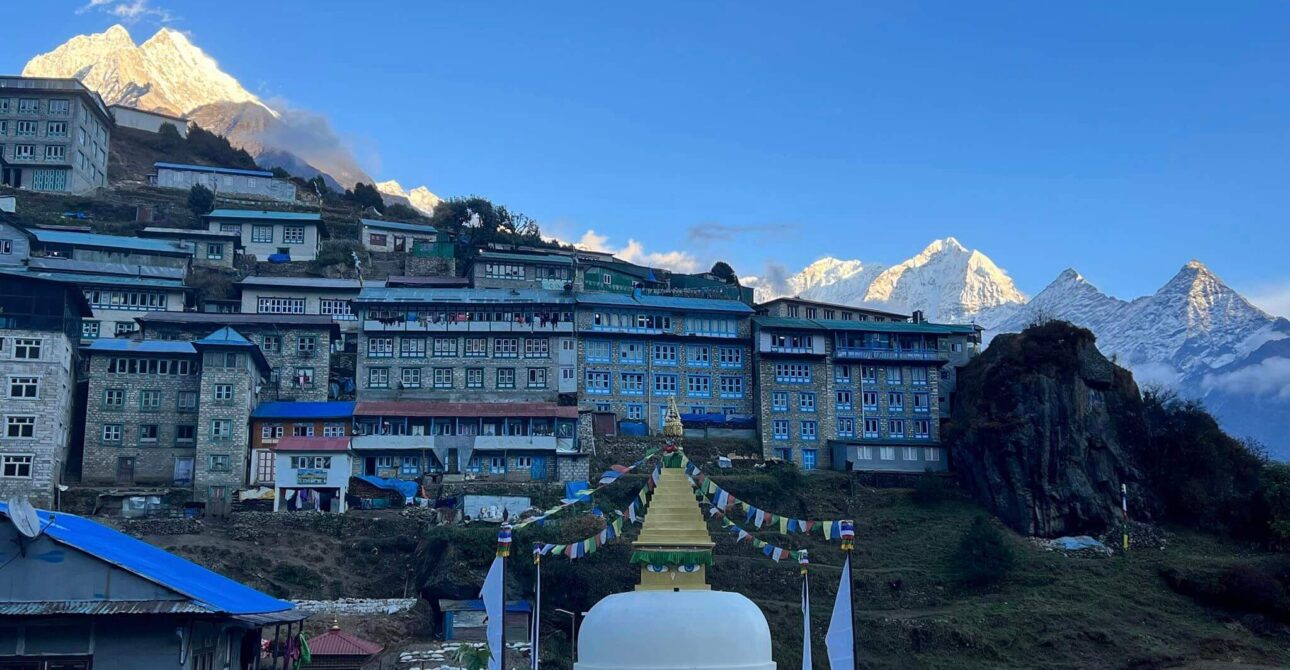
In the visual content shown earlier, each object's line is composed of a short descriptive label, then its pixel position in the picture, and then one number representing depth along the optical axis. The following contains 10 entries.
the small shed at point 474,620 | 46.66
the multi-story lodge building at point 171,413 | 59.41
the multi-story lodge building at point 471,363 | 63.28
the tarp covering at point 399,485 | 59.31
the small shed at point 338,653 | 39.66
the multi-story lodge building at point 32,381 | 55.06
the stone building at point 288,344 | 65.94
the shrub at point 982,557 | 54.19
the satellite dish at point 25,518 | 23.81
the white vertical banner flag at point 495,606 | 24.17
